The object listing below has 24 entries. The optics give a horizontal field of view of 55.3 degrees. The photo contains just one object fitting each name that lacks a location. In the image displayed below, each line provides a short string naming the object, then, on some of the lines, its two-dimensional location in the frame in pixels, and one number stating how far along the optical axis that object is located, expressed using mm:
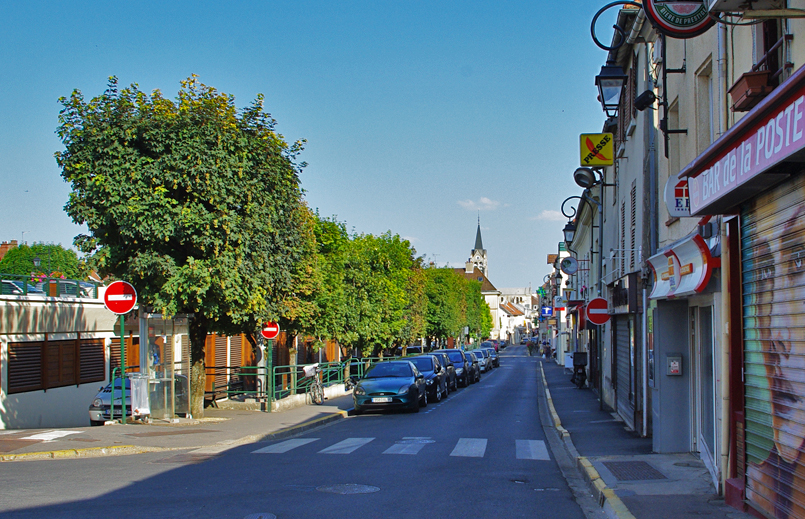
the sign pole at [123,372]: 15094
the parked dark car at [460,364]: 34938
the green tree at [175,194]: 15344
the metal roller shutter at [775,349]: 5965
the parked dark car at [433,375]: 25172
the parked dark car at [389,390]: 20625
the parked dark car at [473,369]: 39250
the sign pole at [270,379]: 20516
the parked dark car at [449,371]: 30359
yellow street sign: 17875
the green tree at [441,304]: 63438
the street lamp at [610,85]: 14789
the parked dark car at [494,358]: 60291
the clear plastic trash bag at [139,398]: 15844
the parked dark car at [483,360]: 52472
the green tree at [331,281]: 27500
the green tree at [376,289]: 32156
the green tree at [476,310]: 97312
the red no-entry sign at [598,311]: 17531
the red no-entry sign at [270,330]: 21203
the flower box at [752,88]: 6914
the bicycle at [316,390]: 24709
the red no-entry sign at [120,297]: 14617
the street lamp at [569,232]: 39219
